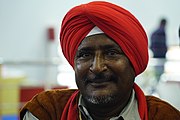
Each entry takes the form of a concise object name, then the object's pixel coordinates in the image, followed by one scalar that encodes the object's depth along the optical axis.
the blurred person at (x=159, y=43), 5.50
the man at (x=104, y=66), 1.33
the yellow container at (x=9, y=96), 4.62
